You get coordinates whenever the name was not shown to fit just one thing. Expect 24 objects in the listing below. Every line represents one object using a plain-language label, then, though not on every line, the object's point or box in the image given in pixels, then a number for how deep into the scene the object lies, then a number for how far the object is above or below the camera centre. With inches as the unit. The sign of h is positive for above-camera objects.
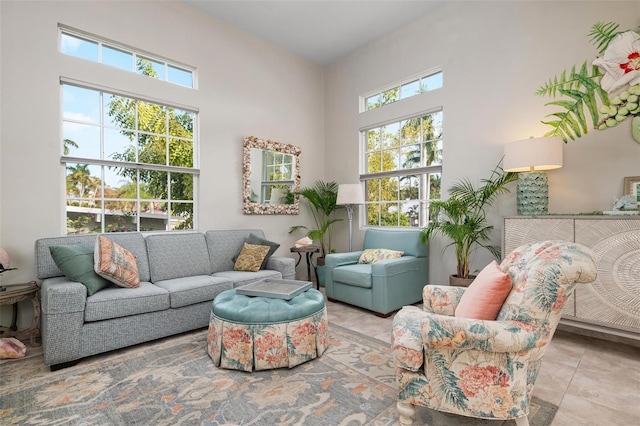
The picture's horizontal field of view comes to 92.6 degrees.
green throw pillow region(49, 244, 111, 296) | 94.6 -18.2
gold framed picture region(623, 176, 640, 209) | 99.3 +6.9
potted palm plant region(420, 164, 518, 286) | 126.6 -4.6
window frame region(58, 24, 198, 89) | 119.1 +68.5
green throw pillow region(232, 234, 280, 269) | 144.7 -17.5
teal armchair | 129.6 -30.6
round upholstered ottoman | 82.7 -35.0
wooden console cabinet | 88.2 -20.0
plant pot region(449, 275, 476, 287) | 125.8 -30.5
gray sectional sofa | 86.5 -28.8
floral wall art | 101.3 +42.4
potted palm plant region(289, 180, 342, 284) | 182.0 -2.3
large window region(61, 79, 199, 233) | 121.7 +20.0
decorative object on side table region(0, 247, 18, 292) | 95.0 -17.2
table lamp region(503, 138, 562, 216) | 105.0 +14.6
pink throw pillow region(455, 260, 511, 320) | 60.3 -17.9
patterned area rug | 64.4 -44.5
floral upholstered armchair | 53.1 -26.2
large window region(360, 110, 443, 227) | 158.6 +21.3
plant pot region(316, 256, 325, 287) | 170.1 -35.4
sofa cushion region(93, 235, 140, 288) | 97.7 -18.6
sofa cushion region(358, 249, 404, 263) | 146.0 -23.1
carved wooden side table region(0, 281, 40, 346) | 94.8 -31.1
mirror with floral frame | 167.9 +18.1
